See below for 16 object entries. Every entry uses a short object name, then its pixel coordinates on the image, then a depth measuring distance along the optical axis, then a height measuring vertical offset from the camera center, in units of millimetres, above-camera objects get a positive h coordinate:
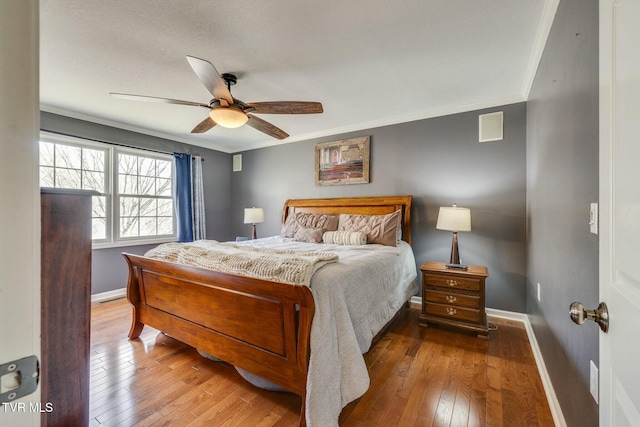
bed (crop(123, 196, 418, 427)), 1448 -710
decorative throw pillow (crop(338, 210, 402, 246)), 3084 -177
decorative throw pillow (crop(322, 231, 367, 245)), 3092 -304
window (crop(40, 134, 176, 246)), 3421 +437
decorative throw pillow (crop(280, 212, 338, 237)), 3666 -139
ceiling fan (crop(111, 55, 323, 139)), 2061 +924
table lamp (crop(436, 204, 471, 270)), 2689 -98
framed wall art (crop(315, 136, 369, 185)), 3852 +752
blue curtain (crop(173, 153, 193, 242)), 4473 +264
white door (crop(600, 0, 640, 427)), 558 +3
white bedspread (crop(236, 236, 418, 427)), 1423 -731
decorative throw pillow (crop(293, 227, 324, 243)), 3471 -298
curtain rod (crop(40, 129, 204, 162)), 3321 +992
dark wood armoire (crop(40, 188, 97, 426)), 713 -251
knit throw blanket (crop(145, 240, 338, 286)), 1578 -322
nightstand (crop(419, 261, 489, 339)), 2514 -839
